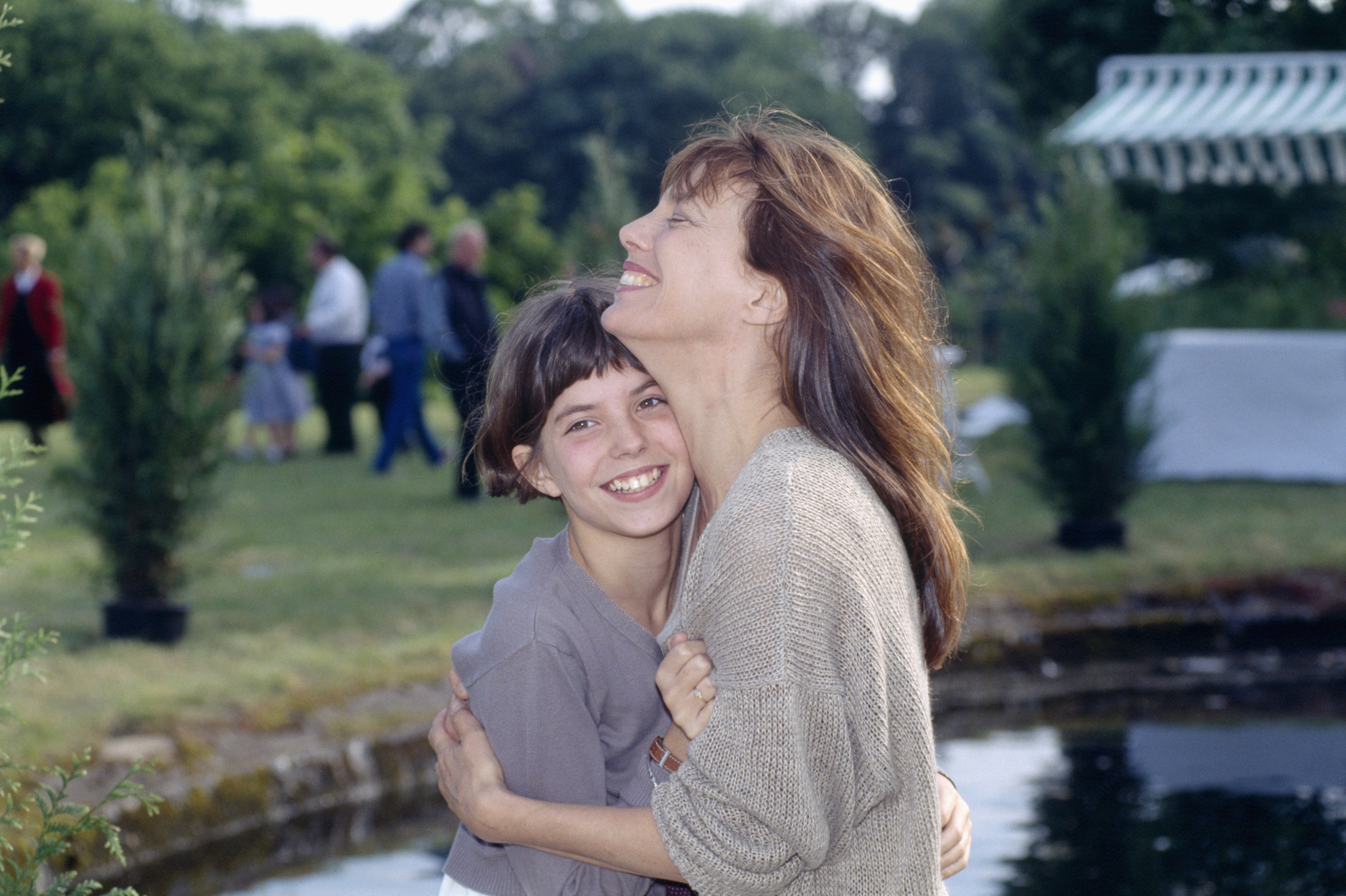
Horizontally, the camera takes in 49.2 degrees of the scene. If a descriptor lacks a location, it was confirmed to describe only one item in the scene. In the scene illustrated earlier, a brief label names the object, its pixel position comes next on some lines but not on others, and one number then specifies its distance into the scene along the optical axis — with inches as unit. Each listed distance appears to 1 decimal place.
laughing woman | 66.9
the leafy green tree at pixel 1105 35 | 609.6
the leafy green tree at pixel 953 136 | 2305.6
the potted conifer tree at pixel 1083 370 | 367.9
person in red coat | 514.9
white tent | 466.3
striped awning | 468.8
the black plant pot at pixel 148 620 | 272.2
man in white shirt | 531.8
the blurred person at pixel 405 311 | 482.3
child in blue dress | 557.6
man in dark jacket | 440.1
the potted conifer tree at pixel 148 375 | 271.4
